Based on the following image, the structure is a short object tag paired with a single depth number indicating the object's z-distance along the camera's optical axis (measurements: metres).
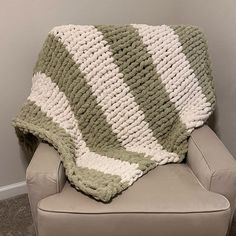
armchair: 1.31
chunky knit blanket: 1.63
